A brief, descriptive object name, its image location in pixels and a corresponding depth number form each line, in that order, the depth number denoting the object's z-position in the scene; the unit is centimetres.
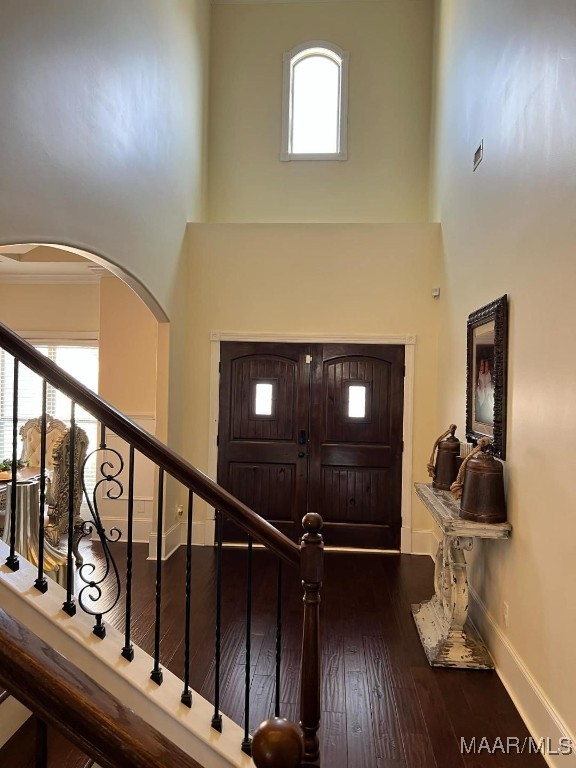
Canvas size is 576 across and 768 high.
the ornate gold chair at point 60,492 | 341
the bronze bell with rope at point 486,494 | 302
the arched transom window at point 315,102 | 637
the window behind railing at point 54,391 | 668
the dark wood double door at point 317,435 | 543
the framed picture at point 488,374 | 314
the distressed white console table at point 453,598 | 298
